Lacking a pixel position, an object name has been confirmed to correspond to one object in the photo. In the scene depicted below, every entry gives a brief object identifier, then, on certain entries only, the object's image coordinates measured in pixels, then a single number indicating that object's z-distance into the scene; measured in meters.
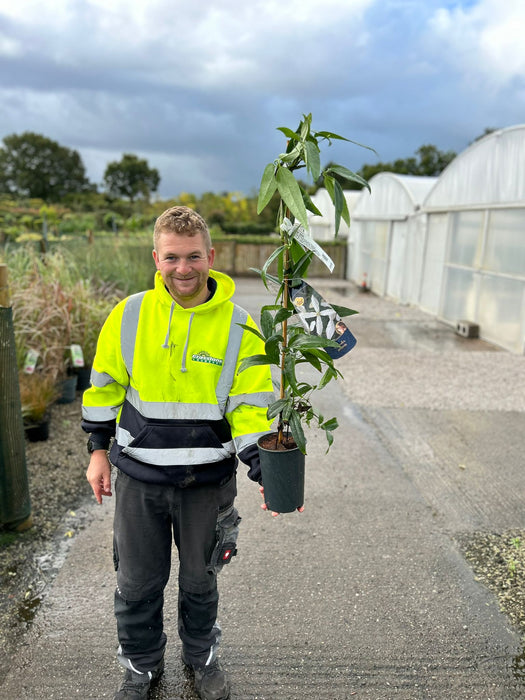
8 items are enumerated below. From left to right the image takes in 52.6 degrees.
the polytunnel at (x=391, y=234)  13.47
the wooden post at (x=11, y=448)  2.89
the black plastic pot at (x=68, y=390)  5.20
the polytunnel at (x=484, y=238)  8.65
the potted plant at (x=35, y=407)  4.28
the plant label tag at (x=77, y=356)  5.05
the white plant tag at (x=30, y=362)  4.53
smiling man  1.87
